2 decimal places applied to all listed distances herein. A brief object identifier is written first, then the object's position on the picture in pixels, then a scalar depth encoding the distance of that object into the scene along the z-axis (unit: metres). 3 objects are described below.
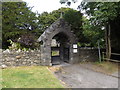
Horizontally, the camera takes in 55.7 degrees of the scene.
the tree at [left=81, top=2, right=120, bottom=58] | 6.74
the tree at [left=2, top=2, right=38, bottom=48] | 12.45
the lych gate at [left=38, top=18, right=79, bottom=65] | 9.05
